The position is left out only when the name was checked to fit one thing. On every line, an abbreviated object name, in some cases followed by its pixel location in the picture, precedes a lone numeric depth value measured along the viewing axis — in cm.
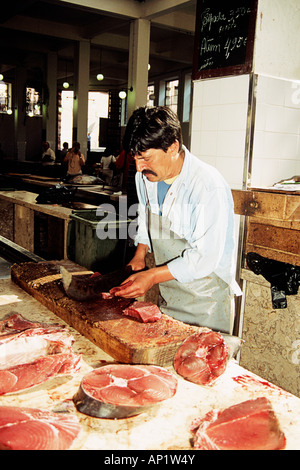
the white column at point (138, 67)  1063
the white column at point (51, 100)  1953
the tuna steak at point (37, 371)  160
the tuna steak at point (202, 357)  173
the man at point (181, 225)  231
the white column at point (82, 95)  1561
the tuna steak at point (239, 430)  133
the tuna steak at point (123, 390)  145
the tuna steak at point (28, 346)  178
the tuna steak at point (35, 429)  129
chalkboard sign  369
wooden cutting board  180
